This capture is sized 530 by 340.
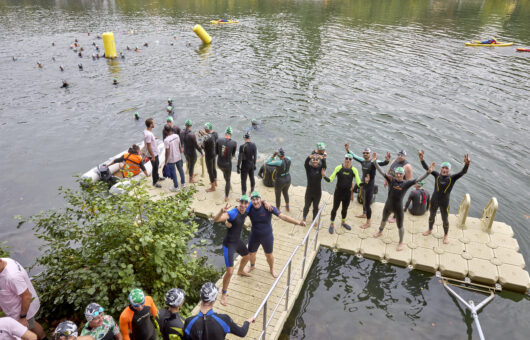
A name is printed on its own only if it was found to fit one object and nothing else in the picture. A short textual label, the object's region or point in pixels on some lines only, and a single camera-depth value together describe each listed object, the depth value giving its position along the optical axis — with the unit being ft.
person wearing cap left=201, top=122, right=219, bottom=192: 35.68
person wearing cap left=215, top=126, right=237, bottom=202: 35.01
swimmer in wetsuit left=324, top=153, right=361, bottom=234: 29.96
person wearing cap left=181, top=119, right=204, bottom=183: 36.63
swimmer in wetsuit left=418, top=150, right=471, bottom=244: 29.73
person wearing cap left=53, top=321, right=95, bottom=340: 14.75
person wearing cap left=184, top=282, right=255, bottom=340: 16.43
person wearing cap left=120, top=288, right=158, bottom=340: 16.85
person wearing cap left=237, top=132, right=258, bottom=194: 34.55
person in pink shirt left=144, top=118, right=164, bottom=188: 36.39
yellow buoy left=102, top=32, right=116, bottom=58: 96.89
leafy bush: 19.21
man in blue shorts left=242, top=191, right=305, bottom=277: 24.00
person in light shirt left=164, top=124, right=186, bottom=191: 36.65
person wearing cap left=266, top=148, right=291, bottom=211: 31.99
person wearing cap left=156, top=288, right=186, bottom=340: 16.92
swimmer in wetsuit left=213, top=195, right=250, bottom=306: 23.30
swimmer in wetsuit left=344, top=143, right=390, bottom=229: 32.04
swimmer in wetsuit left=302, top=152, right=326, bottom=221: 30.66
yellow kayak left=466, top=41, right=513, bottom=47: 108.13
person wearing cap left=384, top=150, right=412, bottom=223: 32.45
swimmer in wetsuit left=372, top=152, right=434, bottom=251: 29.07
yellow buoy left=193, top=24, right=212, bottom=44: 112.88
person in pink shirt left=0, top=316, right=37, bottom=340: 16.06
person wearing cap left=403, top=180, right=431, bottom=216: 34.47
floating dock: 25.35
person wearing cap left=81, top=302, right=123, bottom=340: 16.31
